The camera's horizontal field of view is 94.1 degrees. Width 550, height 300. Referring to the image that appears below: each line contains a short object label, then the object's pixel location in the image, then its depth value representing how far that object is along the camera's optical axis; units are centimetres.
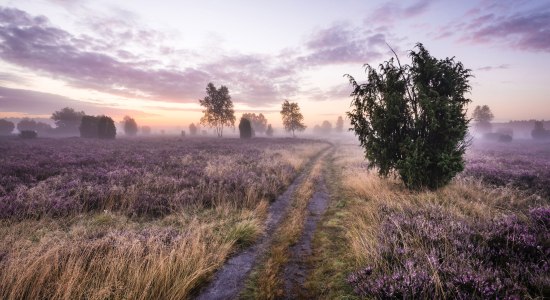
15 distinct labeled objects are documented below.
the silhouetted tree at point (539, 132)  9231
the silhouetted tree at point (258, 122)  12339
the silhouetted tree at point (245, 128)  5934
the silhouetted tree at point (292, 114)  7656
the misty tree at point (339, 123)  18648
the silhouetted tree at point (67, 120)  8700
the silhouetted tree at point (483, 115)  9656
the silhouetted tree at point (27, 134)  4477
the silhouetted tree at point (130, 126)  10522
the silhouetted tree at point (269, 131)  10544
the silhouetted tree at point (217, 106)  6116
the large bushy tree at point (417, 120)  923
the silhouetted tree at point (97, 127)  5256
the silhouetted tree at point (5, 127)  9725
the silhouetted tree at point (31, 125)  10666
